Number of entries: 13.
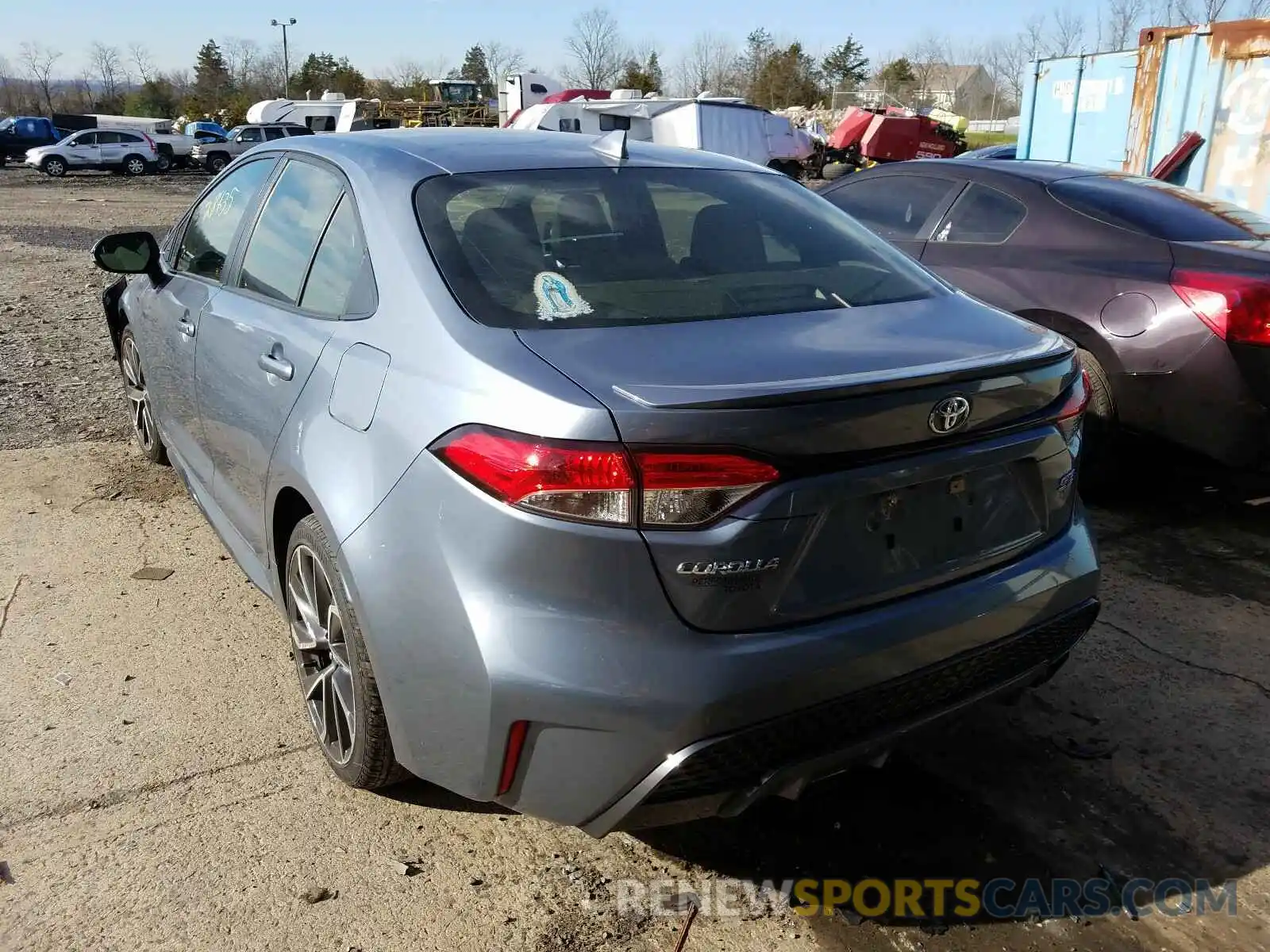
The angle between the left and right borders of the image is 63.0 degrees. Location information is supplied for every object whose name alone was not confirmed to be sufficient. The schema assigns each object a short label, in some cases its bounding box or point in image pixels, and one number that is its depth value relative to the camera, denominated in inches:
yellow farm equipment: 1834.4
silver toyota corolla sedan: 76.4
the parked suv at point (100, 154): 1407.5
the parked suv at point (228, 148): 1585.9
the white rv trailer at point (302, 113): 1962.4
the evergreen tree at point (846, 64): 3112.7
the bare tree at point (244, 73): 3624.5
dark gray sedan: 164.1
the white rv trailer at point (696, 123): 1238.3
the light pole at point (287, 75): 3004.4
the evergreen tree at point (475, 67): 3612.2
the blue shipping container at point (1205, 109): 323.9
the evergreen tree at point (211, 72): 3344.0
